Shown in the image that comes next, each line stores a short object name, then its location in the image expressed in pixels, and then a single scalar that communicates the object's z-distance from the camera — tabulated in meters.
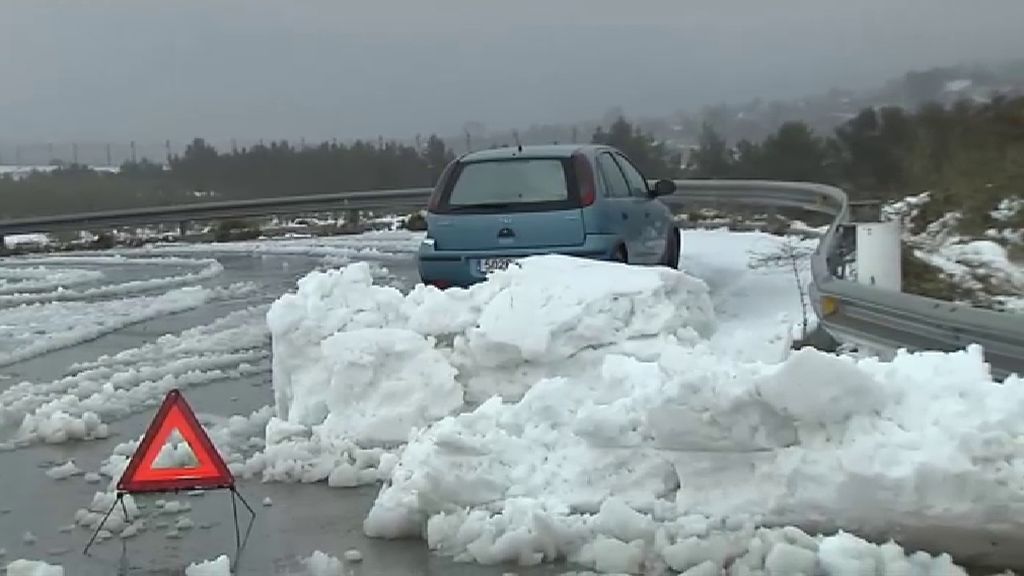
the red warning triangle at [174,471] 6.52
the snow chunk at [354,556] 6.07
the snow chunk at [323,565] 5.88
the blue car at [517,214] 11.51
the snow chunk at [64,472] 7.91
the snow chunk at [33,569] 5.91
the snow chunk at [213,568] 5.93
